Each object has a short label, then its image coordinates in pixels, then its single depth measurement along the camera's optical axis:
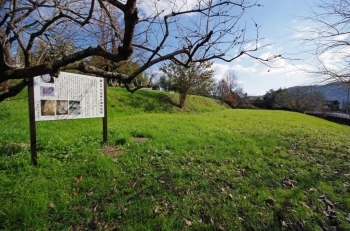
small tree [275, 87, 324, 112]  37.47
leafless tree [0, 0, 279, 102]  1.99
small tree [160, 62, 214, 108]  17.52
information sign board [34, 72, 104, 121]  3.71
